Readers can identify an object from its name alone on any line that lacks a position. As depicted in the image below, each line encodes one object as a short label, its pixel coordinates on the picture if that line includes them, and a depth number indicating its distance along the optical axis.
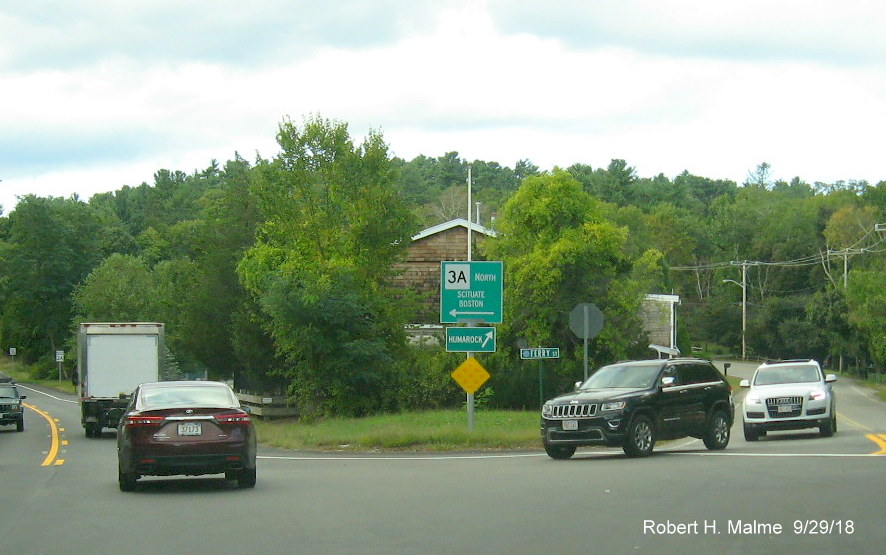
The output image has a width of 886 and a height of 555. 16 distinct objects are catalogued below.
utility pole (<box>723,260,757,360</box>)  95.76
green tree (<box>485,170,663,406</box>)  40.41
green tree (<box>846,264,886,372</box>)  67.51
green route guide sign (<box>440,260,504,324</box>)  25.25
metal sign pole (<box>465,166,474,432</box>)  24.72
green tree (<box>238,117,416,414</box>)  35.06
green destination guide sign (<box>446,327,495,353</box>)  25.03
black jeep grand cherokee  18.94
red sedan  14.83
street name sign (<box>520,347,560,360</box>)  26.09
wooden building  48.75
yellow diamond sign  24.86
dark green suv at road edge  36.56
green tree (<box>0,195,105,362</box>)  99.88
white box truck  31.72
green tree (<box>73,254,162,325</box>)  88.25
